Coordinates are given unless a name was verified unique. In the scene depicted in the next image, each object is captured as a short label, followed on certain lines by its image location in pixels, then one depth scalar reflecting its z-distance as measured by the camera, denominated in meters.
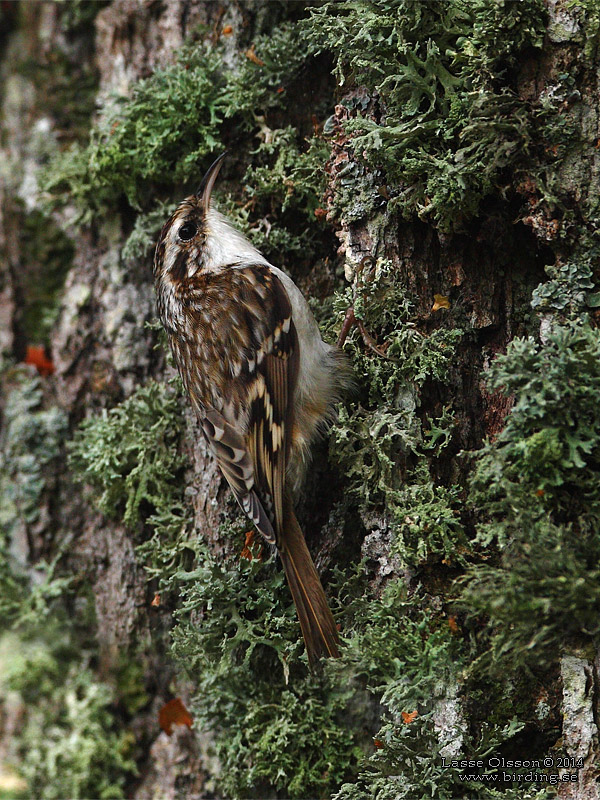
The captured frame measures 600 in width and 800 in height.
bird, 4.08
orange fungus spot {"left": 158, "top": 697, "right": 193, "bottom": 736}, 4.94
